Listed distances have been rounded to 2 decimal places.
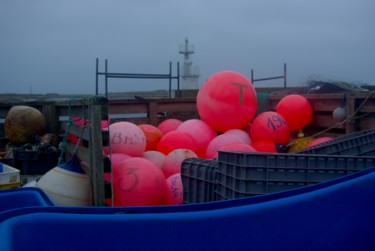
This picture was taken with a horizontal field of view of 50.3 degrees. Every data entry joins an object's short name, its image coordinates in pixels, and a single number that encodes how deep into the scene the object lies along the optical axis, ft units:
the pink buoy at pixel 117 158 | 13.73
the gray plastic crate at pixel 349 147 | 11.35
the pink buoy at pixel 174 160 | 15.93
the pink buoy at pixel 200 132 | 19.65
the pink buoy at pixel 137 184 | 12.85
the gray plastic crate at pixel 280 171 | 8.53
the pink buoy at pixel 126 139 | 15.07
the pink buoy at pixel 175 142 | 17.89
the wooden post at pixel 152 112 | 25.09
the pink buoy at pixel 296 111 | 20.56
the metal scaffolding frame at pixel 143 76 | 32.05
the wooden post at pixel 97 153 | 11.63
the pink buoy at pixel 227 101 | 19.20
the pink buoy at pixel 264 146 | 18.12
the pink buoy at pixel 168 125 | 23.14
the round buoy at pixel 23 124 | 20.76
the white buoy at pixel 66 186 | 12.07
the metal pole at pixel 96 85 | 30.61
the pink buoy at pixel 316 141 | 17.46
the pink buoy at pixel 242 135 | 18.82
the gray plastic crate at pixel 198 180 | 10.80
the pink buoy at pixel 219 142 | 17.27
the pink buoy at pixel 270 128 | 18.89
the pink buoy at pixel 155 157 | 16.71
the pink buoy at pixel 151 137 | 19.90
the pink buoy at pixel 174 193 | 13.98
